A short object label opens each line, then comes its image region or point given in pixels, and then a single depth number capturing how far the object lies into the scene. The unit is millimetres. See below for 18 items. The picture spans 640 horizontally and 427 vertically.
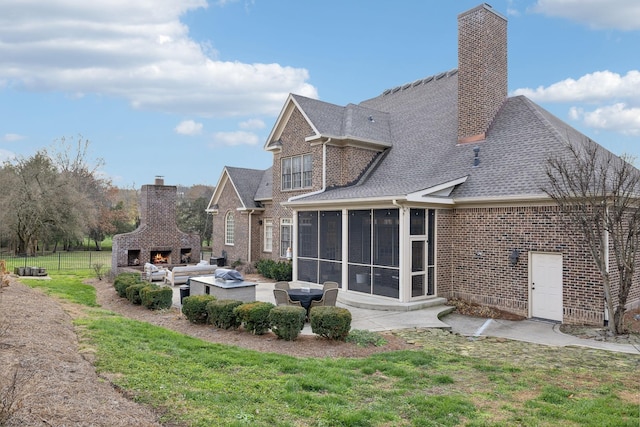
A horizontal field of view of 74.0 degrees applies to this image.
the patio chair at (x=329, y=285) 11220
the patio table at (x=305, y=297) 10602
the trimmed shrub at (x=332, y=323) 8375
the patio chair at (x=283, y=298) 10625
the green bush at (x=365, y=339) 8508
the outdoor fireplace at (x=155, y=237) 19453
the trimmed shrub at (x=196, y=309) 10195
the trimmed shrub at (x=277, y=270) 18219
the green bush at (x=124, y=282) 13672
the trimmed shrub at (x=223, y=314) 9500
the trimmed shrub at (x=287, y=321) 8523
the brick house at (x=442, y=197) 11703
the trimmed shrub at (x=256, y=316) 8953
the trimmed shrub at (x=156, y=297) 12125
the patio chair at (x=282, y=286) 11172
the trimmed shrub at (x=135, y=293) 12789
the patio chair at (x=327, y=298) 10595
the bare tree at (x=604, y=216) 9539
